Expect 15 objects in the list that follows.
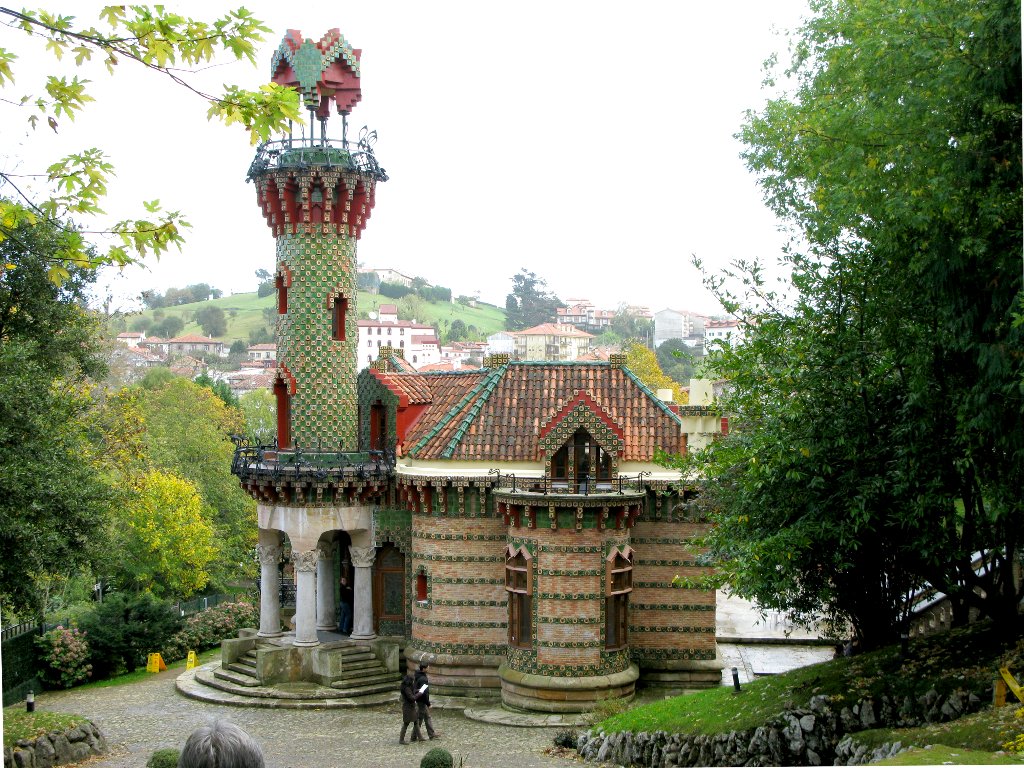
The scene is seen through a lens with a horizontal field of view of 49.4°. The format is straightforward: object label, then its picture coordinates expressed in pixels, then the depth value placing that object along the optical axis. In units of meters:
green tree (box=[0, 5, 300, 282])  9.30
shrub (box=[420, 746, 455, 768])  15.69
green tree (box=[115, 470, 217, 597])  33.16
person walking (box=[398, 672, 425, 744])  19.09
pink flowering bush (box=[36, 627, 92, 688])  25.02
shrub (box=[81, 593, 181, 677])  25.89
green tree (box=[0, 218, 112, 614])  19.16
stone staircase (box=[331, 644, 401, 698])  22.09
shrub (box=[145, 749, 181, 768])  15.79
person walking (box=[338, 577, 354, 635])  24.73
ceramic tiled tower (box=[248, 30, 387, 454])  23.08
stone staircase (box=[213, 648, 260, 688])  22.59
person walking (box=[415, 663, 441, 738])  19.19
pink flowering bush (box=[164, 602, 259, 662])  26.83
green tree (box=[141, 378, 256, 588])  38.19
